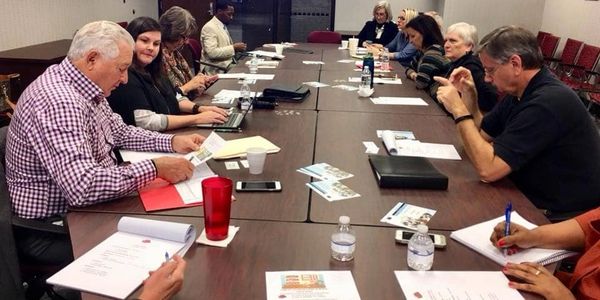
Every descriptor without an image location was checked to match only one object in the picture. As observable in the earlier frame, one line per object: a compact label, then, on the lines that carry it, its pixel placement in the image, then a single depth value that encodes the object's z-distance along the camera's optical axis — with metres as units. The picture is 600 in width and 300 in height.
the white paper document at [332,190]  1.79
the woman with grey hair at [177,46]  3.18
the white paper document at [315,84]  3.90
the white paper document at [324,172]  1.97
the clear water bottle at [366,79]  3.69
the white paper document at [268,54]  5.33
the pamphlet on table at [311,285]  1.20
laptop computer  2.58
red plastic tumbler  1.40
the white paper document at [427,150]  2.28
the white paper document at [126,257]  1.19
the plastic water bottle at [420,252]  1.32
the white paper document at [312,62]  5.10
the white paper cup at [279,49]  5.51
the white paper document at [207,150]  1.98
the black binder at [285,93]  3.32
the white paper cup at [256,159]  1.93
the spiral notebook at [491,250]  1.43
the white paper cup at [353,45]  5.86
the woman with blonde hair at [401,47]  5.59
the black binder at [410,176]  1.88
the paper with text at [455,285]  1.23
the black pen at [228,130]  2.56
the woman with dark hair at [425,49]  3.92
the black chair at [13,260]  1.62
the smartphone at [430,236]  1.46
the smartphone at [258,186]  1.82
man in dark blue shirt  1.94
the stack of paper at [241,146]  2.15
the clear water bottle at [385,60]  4.93
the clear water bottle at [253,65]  4.45
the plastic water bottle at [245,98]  3.00
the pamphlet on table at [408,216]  1.61
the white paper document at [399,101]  3.37
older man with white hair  1.62
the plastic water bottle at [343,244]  1.36
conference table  1.30
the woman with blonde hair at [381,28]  7.19
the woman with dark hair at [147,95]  2.55
